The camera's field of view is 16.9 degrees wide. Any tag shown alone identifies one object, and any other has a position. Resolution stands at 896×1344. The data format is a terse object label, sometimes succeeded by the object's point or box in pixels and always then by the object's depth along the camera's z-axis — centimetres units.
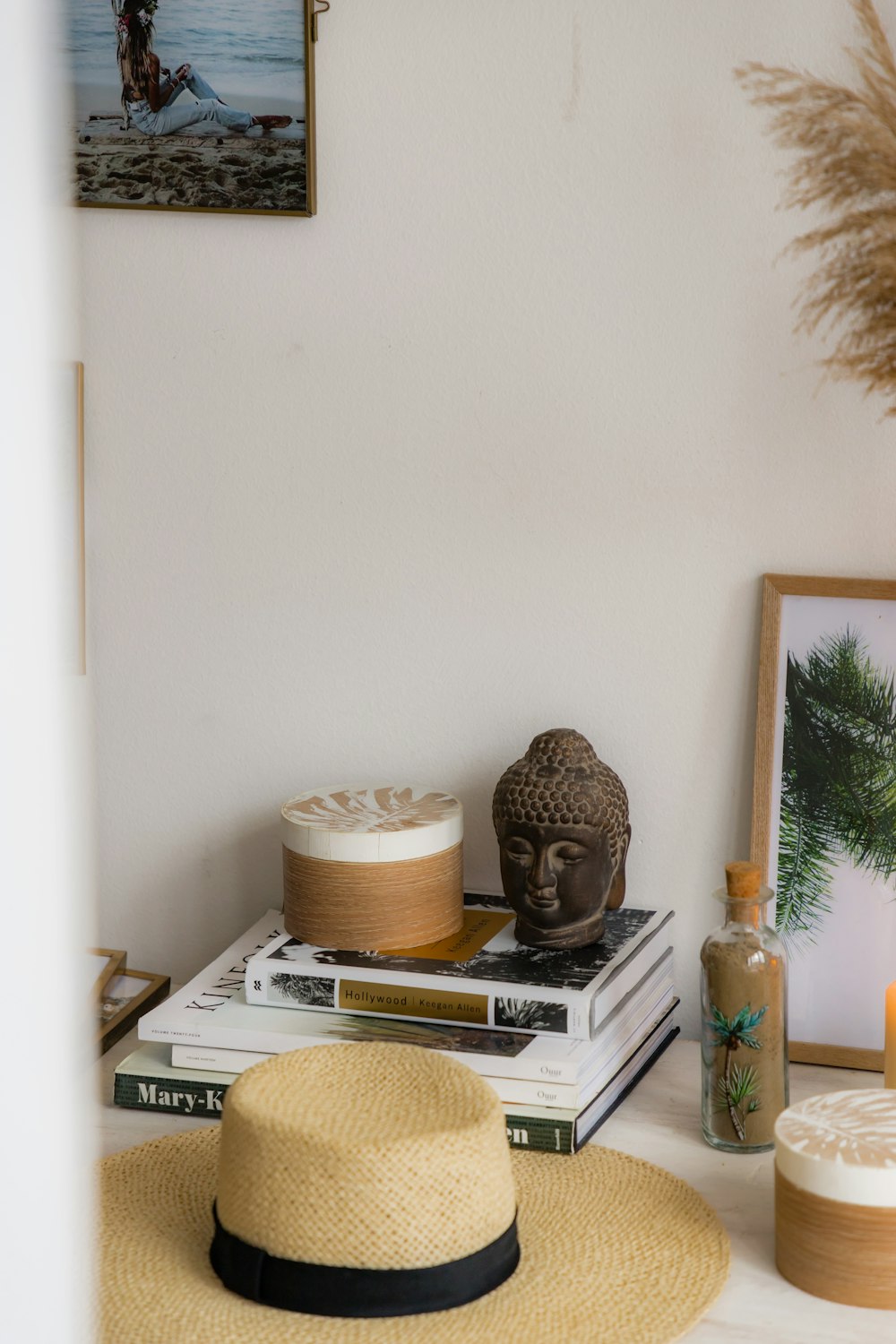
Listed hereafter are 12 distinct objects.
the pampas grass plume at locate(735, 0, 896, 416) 208
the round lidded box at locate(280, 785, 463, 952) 214
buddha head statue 211
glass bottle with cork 204
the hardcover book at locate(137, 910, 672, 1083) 204
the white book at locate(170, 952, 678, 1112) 203
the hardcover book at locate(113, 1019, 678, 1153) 203
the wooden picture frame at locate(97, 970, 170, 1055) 222
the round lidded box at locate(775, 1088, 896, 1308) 186
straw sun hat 184
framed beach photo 223
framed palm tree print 216
